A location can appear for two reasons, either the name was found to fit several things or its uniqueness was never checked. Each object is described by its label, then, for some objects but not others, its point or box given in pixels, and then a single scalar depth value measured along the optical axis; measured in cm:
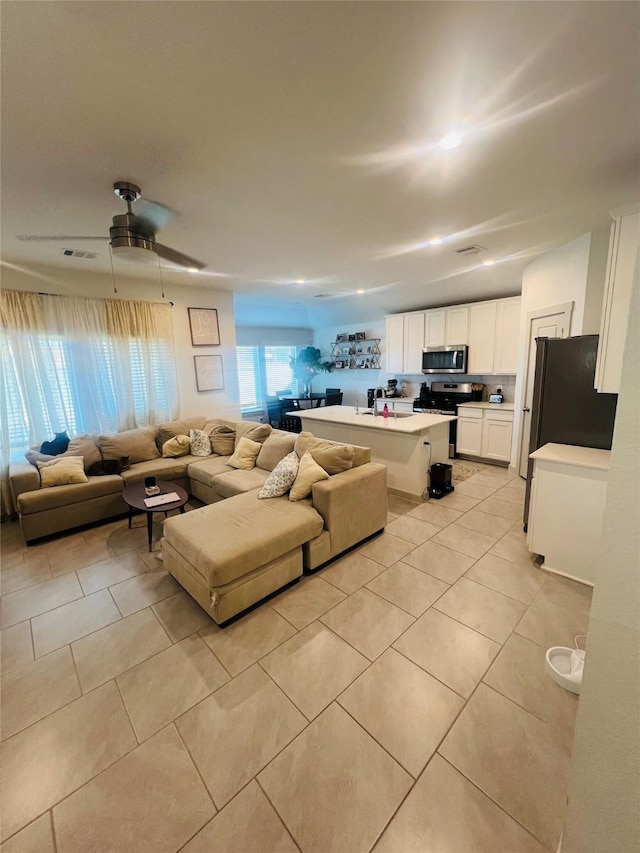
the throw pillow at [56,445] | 364
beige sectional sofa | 211
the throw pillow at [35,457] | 345
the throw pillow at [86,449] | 366
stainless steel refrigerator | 249
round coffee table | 282
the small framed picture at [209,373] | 512
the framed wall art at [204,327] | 500
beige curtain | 357
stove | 540
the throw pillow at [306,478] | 272
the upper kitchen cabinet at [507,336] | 477
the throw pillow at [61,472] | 325
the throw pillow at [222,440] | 439
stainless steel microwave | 531
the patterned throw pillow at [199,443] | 433
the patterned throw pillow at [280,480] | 280
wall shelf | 702
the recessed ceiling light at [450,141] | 168
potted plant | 760
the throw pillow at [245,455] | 374
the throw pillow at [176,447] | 425
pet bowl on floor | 163
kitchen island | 369
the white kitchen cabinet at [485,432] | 477
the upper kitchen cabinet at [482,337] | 502
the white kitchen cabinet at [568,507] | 228
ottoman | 204
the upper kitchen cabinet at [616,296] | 203
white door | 360
